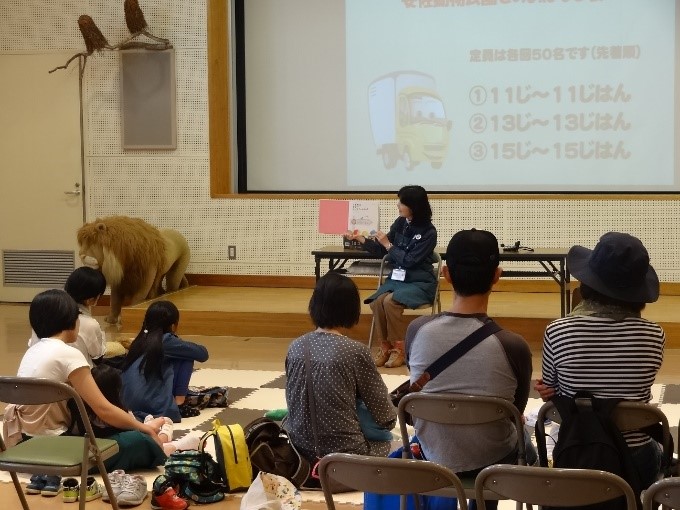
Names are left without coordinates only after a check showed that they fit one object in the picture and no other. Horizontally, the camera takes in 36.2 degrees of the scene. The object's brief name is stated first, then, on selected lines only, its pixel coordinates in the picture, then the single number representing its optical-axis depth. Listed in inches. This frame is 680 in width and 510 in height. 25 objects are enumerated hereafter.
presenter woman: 260.2
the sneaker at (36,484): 165.9
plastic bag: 145.1
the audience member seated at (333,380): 151.9
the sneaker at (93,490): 161.8
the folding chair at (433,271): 264.7
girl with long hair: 199.0
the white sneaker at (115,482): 160.1
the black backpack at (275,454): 158.9
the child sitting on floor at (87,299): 187.3
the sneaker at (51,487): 164.4
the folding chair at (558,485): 89.0
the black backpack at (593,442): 106.4
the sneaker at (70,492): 160.6
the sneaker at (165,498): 156.9
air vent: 371.9
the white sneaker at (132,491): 158.7
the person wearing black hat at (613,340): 114.0
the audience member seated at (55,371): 150.6
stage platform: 287.9
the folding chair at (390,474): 94.7
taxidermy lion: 317.1
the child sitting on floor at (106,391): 164.7
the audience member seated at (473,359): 117.1
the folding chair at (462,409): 113.2
